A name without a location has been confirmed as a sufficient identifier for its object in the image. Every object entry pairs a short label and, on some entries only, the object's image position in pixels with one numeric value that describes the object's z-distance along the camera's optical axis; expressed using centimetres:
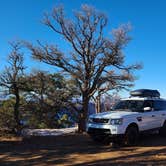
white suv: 794
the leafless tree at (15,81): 1195
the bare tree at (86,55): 1344
